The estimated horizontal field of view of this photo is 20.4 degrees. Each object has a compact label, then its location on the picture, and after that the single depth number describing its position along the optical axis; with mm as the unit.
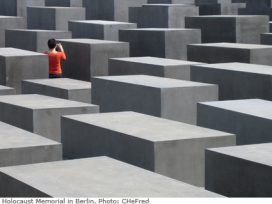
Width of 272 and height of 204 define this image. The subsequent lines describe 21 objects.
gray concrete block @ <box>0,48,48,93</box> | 12953
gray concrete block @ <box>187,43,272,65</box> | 12986
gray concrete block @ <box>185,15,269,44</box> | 15875
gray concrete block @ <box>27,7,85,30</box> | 19156
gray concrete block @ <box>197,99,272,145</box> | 8070
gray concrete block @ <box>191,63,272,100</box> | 10500
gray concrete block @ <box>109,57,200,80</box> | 11922
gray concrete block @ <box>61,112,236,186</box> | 7285
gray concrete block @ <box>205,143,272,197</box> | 6230
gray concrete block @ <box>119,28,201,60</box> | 14883
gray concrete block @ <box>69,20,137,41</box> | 16809
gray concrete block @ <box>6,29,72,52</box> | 16172
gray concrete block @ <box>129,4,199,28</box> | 18672
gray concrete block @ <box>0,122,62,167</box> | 7020
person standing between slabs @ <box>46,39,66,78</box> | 13312
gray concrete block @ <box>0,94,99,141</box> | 9352
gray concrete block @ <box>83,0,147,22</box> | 20688
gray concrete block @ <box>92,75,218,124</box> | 9758
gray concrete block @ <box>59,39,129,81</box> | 13984
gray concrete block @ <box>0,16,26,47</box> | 18578
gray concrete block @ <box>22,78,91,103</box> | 11344
